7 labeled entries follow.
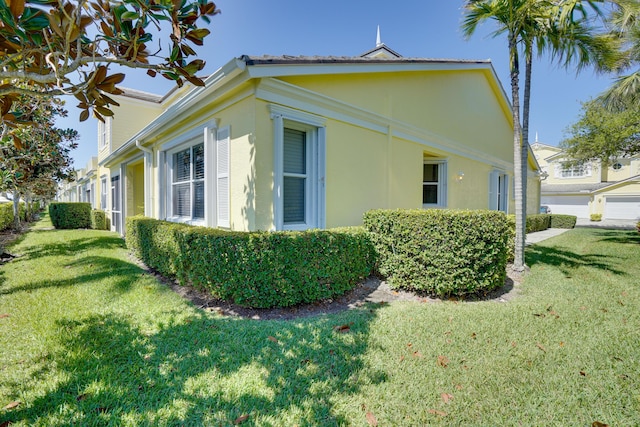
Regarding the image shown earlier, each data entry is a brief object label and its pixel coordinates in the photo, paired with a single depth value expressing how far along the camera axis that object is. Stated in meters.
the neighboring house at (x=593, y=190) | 27.98
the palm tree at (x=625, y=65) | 9.11
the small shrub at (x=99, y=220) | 14.89
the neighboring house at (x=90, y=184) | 19.81
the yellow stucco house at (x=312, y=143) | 4.97
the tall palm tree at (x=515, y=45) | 6.43
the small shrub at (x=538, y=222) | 15.27
